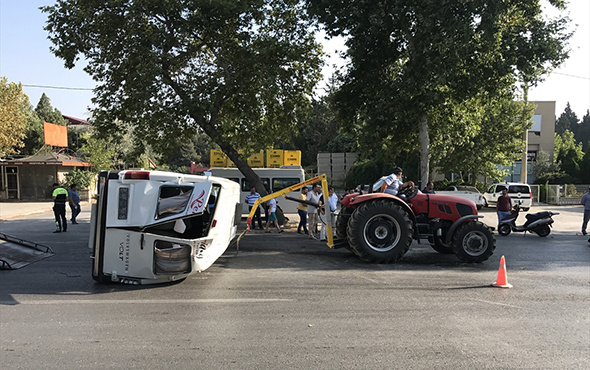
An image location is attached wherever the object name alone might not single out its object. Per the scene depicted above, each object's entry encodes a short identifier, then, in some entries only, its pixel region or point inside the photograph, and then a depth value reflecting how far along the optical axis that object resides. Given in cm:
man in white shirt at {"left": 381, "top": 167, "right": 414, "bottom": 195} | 1078
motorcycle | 1540
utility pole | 2817
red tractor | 1018
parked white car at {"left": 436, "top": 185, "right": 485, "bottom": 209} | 2670
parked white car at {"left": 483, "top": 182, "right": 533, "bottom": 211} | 2800
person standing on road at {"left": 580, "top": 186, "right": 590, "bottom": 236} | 1578
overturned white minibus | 745
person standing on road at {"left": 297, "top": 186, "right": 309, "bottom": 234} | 1638
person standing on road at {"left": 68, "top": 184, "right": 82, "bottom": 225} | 1859
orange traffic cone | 820
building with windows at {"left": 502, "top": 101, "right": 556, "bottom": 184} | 4816
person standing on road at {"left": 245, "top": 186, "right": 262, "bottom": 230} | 1720
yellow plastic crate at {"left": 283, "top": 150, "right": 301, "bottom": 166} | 2406
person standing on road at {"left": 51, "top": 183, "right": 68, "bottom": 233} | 1605
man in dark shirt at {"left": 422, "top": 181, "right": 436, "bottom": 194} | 1641
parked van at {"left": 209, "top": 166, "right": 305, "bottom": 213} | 2119
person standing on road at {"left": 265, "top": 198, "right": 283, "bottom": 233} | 1662
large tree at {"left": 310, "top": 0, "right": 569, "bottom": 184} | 1533
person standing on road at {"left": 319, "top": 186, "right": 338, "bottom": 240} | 1418
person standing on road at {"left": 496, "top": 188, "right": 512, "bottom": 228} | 1656
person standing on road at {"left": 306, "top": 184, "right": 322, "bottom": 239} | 1524
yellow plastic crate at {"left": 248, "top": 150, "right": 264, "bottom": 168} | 2389
